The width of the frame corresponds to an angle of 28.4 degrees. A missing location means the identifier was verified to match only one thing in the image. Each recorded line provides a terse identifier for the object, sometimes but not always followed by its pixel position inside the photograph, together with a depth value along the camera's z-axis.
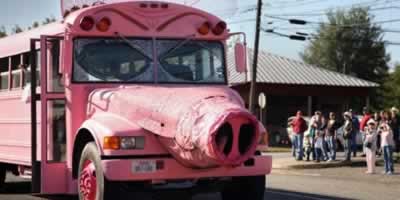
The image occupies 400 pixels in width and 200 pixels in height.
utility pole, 36.19
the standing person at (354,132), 25.30
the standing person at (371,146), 20.38
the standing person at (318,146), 24.12
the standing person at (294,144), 26.80
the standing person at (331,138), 24.19
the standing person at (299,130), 25.16
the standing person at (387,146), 19.90
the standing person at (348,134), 24.13
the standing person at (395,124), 23.97
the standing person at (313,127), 24.47
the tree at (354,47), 82.81
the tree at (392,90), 83.12
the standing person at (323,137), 24.12
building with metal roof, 45.09
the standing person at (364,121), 24.58
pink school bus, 8.32
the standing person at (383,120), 20.52
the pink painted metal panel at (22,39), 10.77
